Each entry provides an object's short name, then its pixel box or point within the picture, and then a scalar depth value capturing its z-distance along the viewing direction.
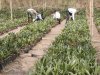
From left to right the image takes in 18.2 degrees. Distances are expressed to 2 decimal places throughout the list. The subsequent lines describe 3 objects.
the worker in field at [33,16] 21.10
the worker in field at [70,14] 20.44
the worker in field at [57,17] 22.17
